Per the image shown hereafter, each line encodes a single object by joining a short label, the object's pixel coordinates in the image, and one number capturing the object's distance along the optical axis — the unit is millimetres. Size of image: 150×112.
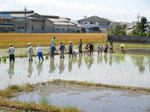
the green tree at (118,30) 71844
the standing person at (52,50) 26484
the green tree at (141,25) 75400
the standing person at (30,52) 22944
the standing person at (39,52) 24000
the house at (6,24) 70312
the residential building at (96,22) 120812
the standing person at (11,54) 21886
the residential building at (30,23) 72650
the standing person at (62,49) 26431
